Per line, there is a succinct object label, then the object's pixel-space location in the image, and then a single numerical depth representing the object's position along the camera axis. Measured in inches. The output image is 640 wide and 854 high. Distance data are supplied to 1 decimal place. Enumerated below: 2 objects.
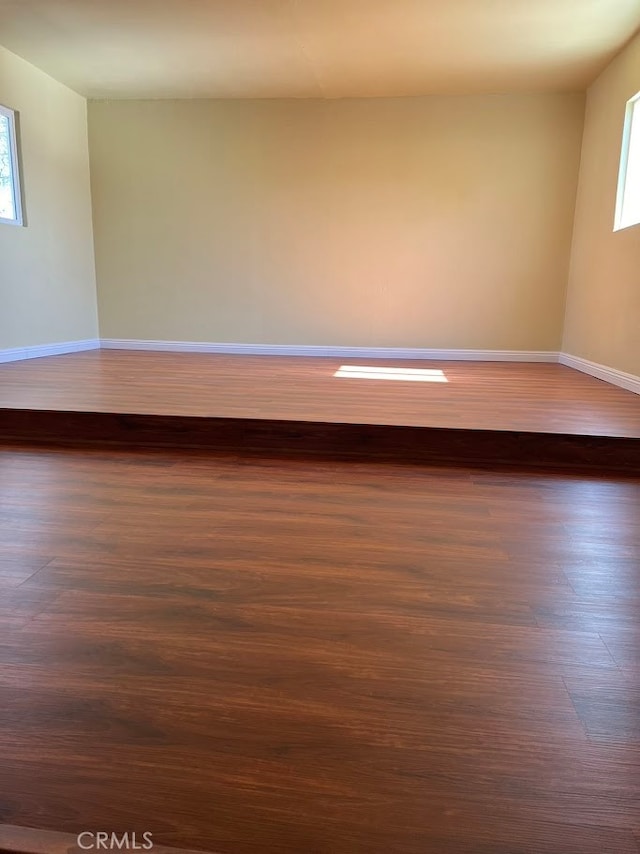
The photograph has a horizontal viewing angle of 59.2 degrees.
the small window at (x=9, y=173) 182.4
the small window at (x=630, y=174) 161.5
